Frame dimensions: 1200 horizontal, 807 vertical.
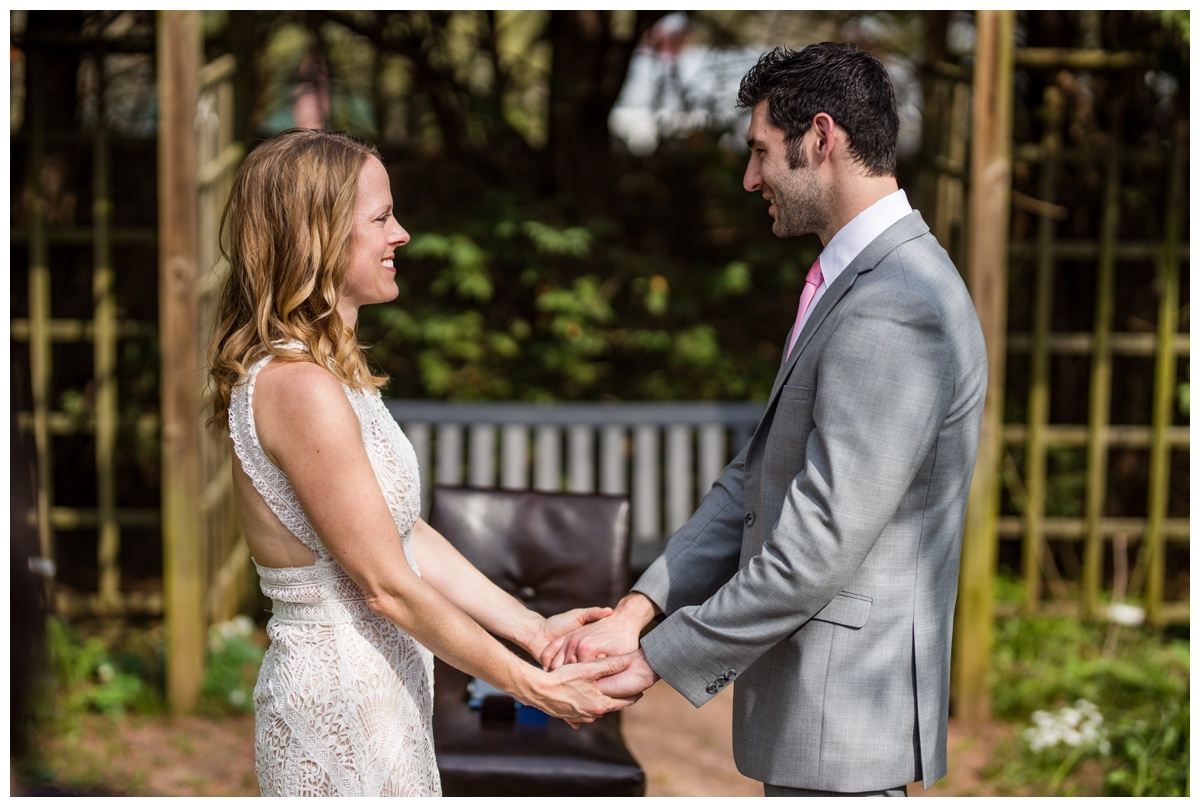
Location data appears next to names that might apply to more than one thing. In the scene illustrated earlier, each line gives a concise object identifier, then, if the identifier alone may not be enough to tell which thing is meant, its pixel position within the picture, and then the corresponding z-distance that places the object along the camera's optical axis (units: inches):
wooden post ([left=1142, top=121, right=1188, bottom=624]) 199.8
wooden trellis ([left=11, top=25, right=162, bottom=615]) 193.3
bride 79.5
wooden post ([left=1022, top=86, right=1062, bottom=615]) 204.2
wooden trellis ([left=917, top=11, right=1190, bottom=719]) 189.3
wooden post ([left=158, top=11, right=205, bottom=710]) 164.9
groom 75.2
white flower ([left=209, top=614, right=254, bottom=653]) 187.8
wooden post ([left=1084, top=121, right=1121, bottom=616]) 203.5
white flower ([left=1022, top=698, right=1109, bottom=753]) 155.1
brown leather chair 126.9
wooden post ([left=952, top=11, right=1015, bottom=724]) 161.2
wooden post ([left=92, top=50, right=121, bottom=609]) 191.9
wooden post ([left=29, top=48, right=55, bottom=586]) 194.7
